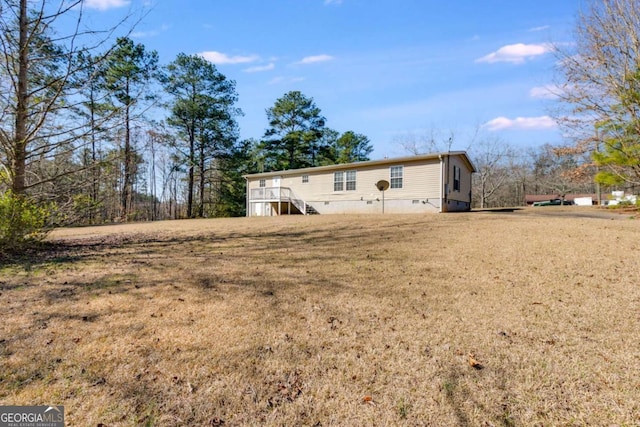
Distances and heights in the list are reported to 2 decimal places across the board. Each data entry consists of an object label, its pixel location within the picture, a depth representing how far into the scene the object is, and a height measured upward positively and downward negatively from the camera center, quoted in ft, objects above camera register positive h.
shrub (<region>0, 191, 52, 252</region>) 19.79 -0.59
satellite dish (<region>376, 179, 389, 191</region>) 56.39 +4.55
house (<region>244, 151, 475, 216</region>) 53.21 +4.45
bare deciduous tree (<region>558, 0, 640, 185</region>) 38.22 +16.45
